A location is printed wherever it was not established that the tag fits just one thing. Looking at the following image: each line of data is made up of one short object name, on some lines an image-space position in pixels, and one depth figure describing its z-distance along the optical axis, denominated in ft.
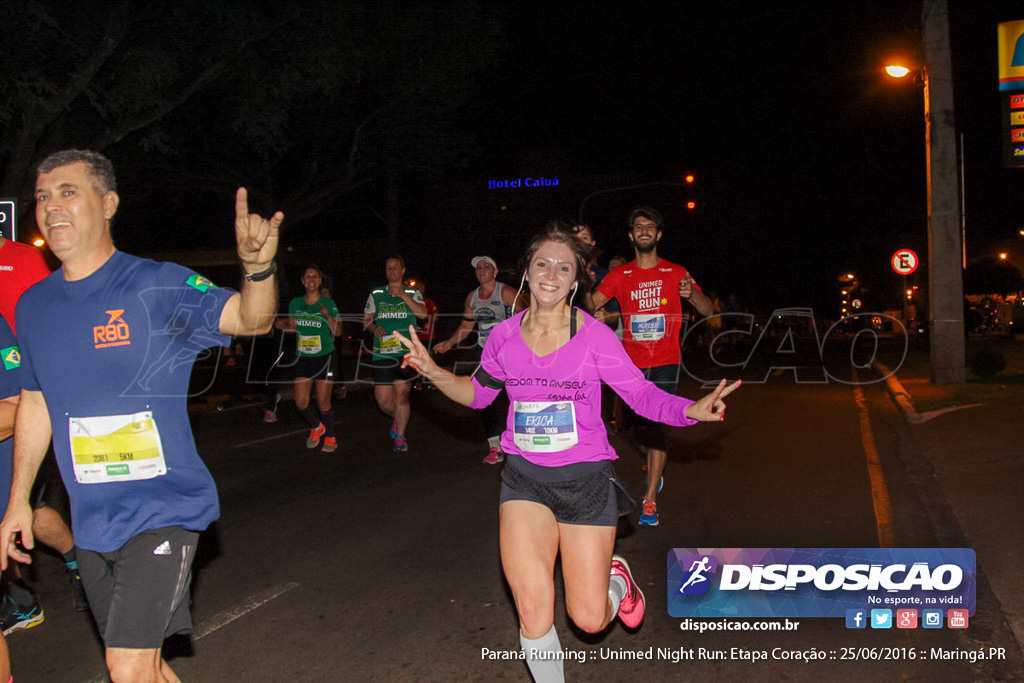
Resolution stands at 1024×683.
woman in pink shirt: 12.31
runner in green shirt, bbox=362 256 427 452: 33.30
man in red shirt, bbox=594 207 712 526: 22.27
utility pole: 49.65
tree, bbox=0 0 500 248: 47.11
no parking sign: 75.77
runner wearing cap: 29.17
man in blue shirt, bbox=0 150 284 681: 9.84
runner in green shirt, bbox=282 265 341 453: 34.50
